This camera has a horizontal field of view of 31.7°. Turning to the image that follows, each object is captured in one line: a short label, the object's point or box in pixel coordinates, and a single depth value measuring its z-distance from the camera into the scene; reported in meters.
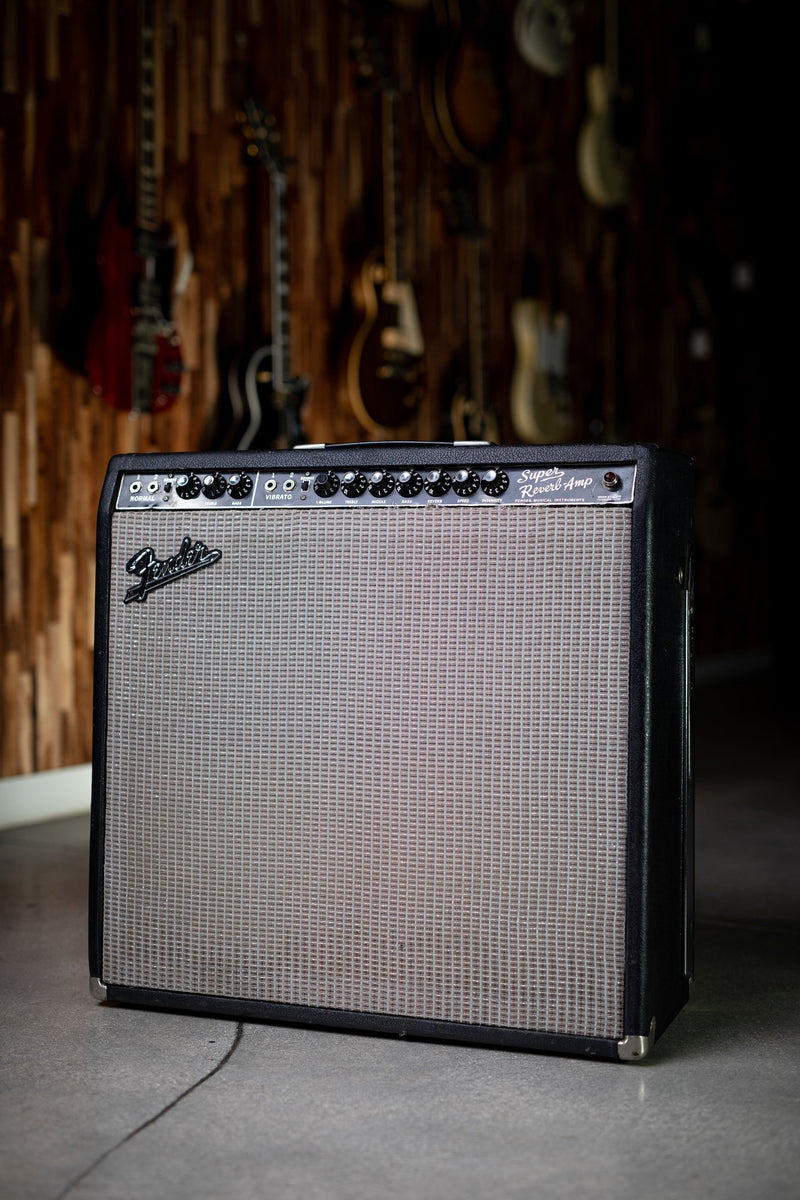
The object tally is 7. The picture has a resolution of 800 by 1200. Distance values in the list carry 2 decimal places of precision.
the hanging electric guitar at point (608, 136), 4.74
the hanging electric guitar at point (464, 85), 3.88
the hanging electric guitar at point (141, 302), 2.84
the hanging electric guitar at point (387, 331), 3.55
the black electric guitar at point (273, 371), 3.19
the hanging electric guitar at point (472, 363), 4.00
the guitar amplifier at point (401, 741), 1.34
